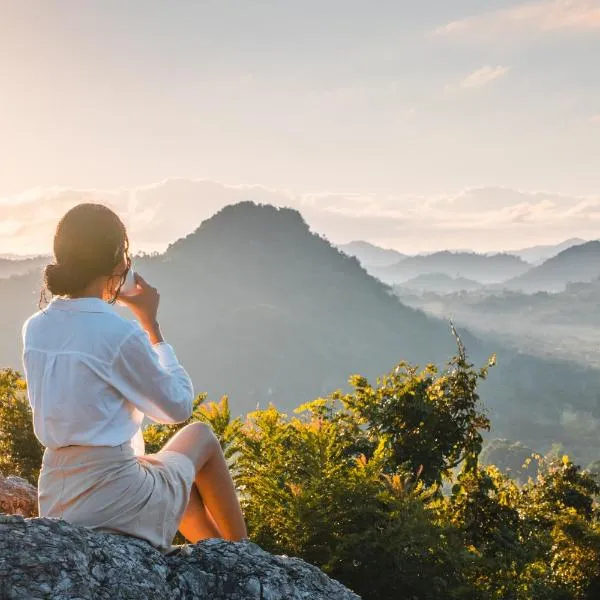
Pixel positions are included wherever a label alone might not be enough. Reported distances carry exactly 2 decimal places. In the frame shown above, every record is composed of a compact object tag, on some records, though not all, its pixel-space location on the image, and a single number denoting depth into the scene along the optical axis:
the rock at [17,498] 4.86
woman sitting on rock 2.57
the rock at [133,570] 2.29
